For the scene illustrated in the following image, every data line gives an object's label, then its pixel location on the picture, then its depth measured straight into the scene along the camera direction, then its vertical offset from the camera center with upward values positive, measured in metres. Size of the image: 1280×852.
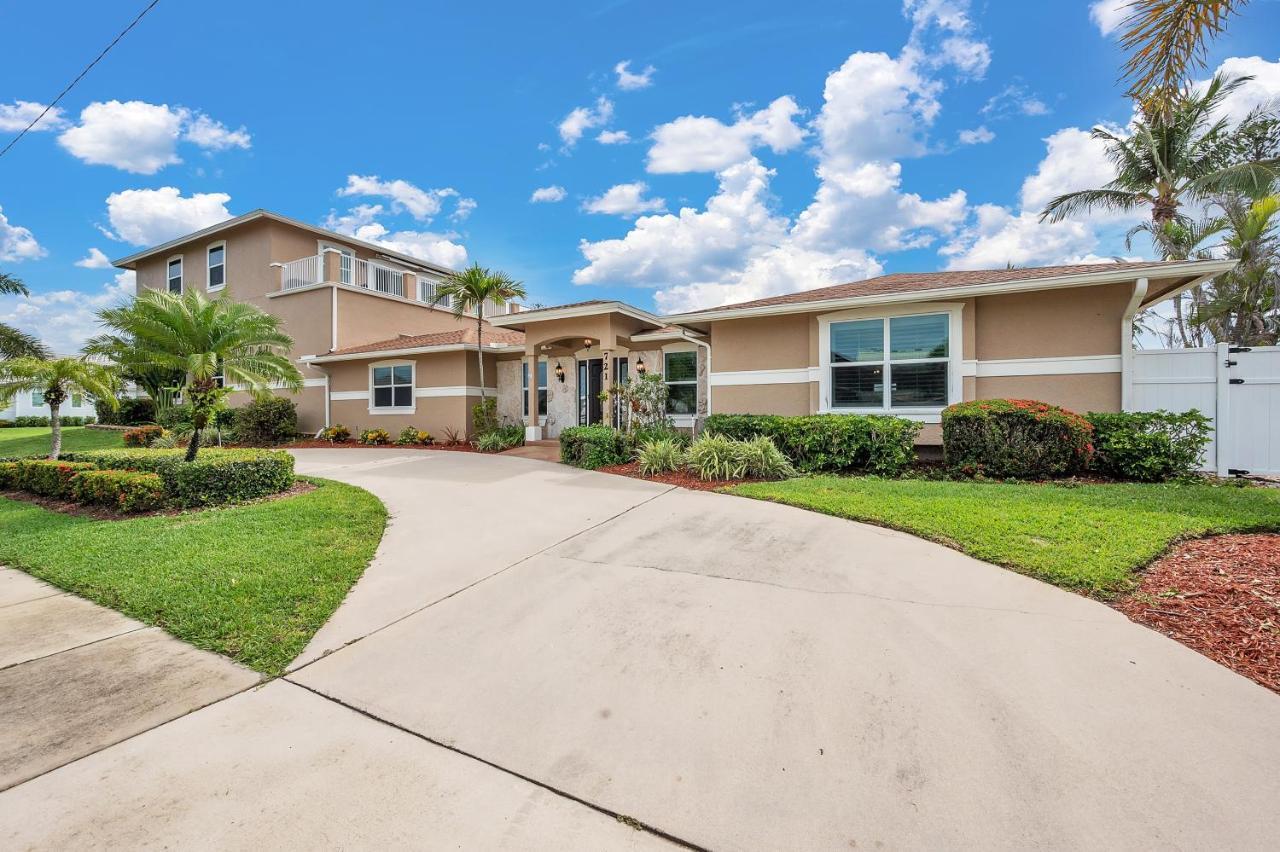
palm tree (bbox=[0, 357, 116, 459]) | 10.11 +0.73
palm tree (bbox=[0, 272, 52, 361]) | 17.28 +2.51
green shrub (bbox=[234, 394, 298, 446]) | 17.03 -0.24
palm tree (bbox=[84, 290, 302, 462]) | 8.82 +1.34
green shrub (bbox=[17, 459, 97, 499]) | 8.53 -1.00
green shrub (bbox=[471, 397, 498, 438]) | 15.03 -0.16
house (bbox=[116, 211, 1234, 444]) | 8.93 +1.66
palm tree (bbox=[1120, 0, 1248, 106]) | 4.63 +3.37
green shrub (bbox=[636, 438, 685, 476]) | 9.63 -0.82
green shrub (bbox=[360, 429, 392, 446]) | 16.70 -0.73
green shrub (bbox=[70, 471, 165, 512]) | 7.16 -1.03
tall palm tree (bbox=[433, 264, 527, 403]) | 13.93 +3.38
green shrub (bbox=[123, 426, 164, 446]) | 15.36 -0.58
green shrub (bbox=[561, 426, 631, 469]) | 10.59 -0.67
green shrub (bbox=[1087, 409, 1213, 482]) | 7.53 -0.47
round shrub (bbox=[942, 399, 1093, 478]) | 7.76 -0.41
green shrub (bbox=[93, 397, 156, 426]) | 21.17 +0.16
